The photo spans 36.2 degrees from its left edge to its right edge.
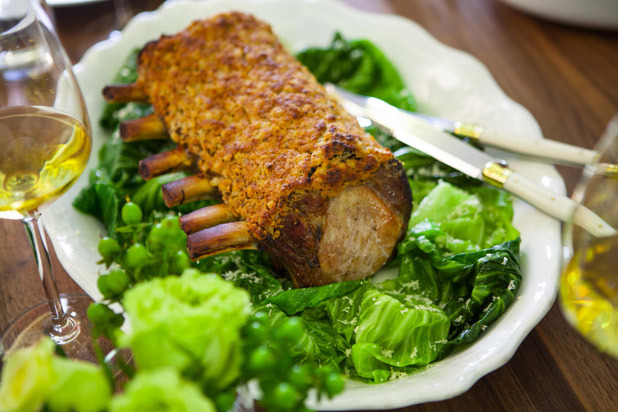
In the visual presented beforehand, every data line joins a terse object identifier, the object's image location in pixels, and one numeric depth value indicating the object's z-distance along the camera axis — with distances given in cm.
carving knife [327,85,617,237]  76
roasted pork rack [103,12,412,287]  71
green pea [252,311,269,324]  51
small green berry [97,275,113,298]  55
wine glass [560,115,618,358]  58
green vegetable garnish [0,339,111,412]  46
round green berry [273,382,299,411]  47
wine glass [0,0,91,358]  65
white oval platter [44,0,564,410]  65
